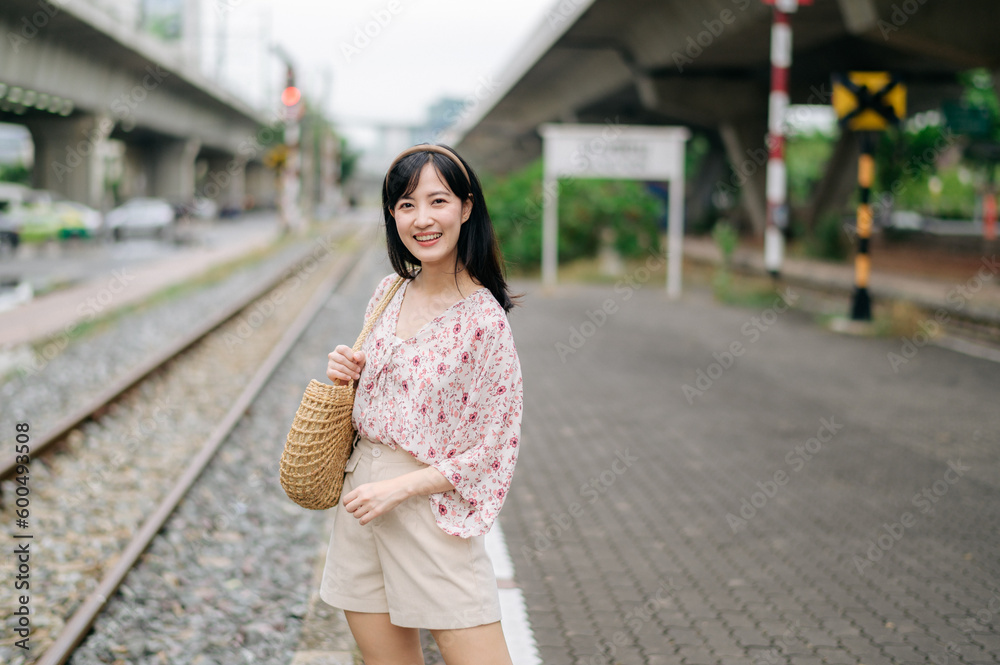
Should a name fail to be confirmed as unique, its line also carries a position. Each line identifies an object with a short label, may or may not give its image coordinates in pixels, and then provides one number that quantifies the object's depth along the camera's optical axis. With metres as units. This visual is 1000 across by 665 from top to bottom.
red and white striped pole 12.88
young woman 2.21
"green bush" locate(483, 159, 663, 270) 20.89
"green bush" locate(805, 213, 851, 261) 21.59
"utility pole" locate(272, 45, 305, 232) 30.02
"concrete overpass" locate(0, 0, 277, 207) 24.92
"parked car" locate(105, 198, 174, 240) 32.84
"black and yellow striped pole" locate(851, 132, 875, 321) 11.72
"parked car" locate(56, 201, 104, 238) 29.59
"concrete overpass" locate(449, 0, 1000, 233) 15.47
